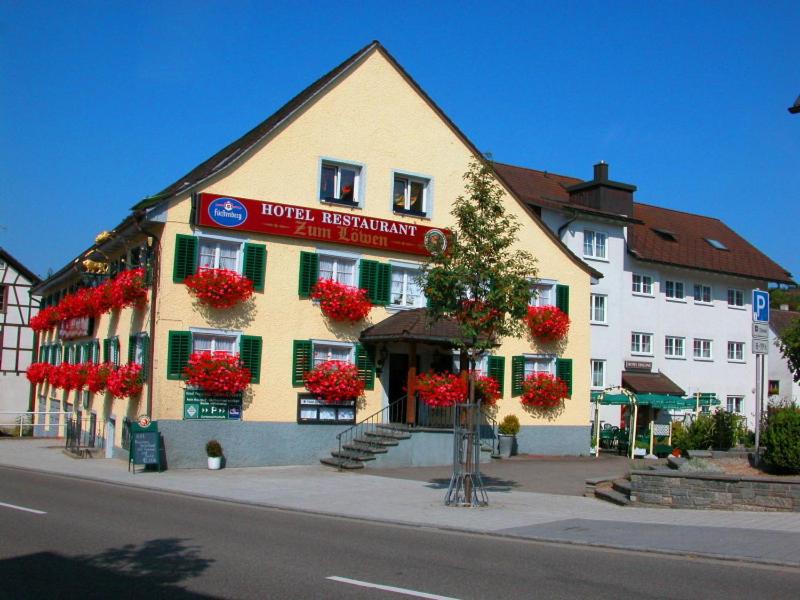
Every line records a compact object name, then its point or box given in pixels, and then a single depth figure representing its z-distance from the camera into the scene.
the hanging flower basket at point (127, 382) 22.75
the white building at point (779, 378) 50.34
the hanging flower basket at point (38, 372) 32.84
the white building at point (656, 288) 38.62
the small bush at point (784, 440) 15.23
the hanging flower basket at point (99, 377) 24.70
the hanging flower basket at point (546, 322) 27.36
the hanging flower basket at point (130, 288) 22.92
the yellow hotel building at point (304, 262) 22.33
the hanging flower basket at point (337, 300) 23.95
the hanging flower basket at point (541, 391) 27.33
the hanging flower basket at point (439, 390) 23.00
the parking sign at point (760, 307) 16.14
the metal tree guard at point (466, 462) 15.27
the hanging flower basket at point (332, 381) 23.53
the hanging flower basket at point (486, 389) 25.77
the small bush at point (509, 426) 26.69
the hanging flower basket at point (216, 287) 22.08
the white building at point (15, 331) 46.16
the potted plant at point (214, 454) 22.00
